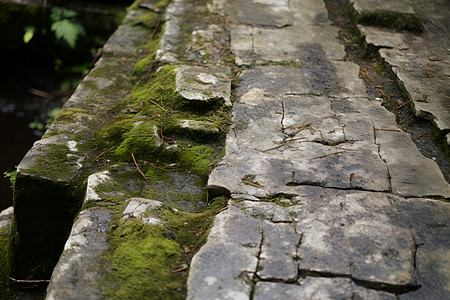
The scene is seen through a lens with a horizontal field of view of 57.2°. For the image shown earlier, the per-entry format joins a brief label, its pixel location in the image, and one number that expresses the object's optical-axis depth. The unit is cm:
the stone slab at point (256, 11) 409
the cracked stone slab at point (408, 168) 214
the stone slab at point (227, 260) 159
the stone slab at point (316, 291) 158
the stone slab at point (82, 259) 158
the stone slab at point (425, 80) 274
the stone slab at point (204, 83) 281
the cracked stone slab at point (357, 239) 169
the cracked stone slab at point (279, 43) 346
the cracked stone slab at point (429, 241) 163
